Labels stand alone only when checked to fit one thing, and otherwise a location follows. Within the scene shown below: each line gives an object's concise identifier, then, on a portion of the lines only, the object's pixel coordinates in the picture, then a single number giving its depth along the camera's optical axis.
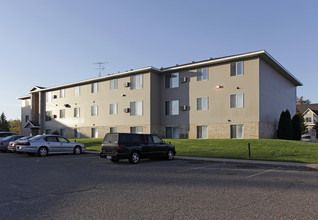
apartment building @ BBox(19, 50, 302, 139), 26.89
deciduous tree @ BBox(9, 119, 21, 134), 92.81
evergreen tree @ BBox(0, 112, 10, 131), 79.37
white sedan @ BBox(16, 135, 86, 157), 18.89
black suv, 14.38
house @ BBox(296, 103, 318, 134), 71.25
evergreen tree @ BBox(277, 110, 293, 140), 28.97
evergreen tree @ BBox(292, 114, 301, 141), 31.86
